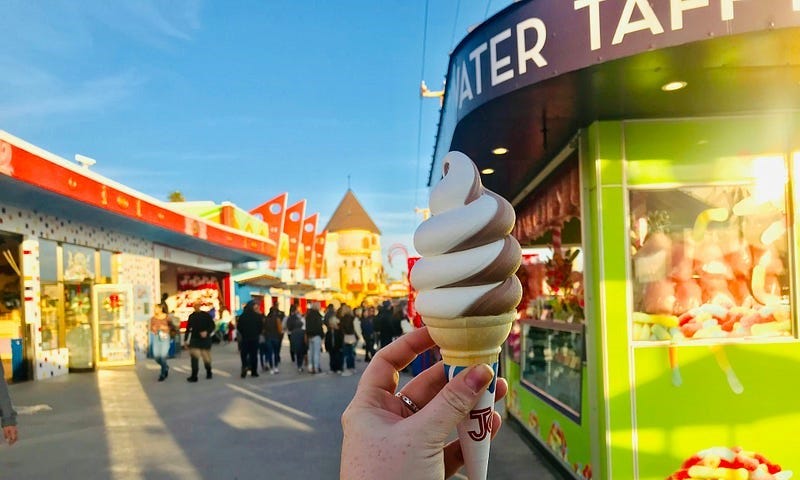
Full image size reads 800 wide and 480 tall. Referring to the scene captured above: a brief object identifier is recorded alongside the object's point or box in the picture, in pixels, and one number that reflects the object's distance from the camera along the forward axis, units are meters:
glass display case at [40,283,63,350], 15.22
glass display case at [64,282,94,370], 16.30
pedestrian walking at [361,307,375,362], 17.12
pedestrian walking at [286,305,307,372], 15.22
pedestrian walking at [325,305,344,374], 14.60
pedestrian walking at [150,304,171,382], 14.05
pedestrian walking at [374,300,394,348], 15.72
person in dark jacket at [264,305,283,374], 15.12
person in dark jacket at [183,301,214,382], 13.83
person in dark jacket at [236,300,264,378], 14.20
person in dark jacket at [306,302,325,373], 14.66
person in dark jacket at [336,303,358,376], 14.70
